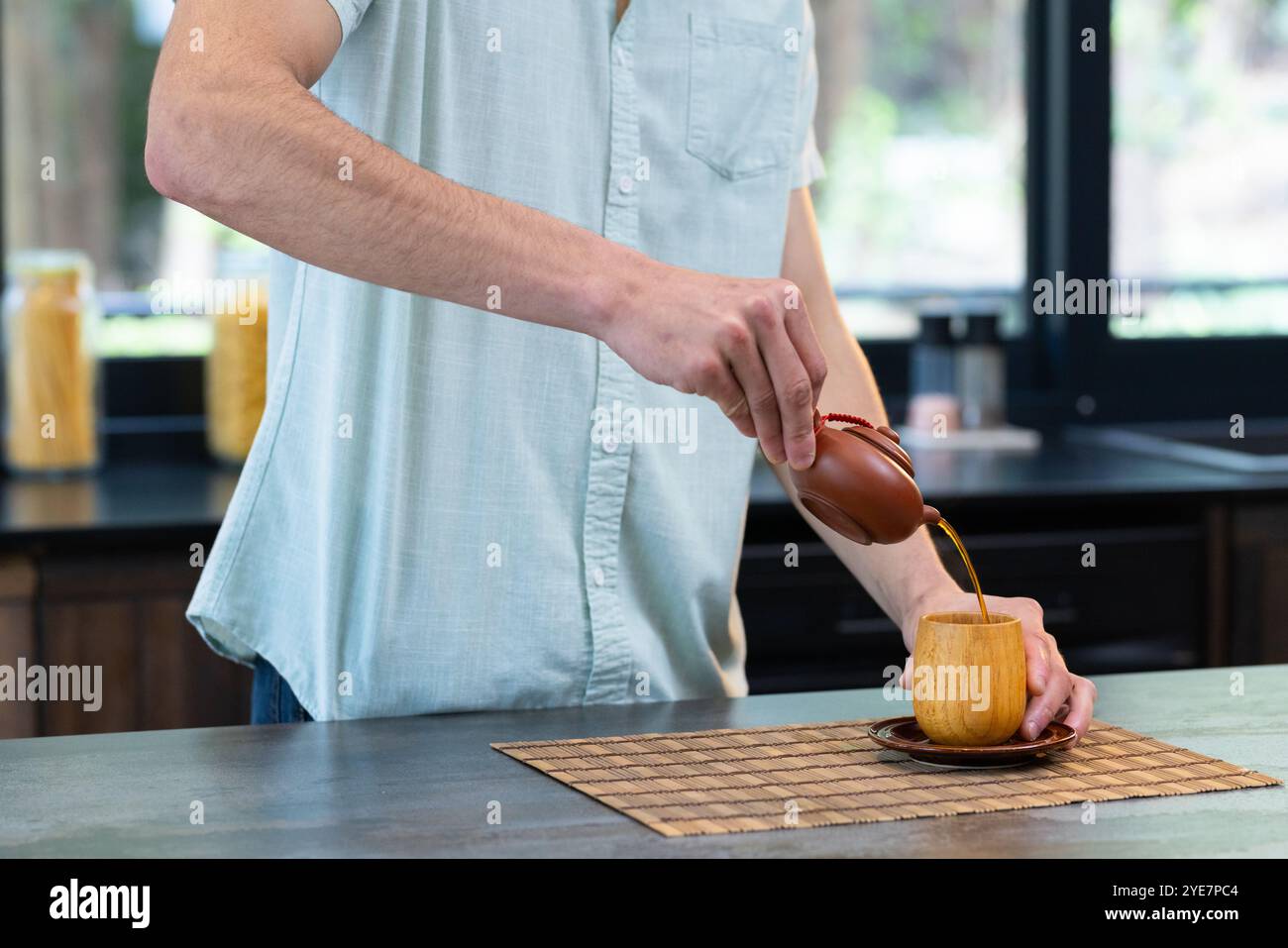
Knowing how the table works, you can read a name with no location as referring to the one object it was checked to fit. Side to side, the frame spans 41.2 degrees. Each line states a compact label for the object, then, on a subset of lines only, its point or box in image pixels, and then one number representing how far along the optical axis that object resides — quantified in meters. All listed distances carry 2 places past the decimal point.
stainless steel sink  2.76
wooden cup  1.16
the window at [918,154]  3.10
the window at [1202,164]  3.15
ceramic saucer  1.16
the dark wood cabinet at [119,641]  2.13
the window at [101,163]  2.75
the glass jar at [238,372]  2.58
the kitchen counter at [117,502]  2.13
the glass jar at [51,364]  2.54
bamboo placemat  1.06
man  1.36
